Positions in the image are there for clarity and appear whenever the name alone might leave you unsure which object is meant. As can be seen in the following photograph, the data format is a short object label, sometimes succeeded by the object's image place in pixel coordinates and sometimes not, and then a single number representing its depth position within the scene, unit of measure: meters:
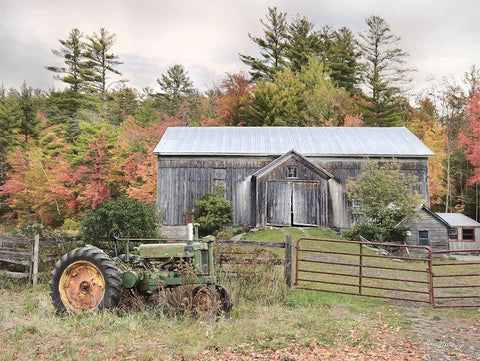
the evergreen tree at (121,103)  47.84
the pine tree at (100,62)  43.31
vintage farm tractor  8.02
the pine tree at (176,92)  50.31
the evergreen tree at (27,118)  37.22
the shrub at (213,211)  23.52
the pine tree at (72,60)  44.06
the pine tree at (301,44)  47.47
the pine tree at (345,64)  47.16
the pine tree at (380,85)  42.97
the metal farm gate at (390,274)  10.65
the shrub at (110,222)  13.43
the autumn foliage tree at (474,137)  30.61
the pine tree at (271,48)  47.09
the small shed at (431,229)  21.47
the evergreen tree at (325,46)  49.88
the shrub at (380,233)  20.45
